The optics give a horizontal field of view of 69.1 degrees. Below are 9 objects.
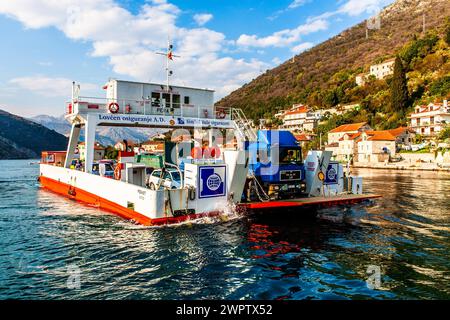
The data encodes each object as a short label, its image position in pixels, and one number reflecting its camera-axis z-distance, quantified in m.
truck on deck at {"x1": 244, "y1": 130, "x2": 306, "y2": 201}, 15.96
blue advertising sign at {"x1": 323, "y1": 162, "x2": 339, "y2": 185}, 18.09
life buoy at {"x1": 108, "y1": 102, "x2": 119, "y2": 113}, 17.95
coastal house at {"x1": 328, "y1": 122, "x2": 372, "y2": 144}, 78.19
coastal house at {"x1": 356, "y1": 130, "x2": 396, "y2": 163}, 64.56
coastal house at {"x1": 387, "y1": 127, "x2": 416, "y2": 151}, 66.25
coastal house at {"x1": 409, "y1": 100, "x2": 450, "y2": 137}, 67.31
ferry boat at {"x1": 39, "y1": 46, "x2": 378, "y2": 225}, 13.85
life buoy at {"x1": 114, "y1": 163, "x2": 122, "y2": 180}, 19.26
